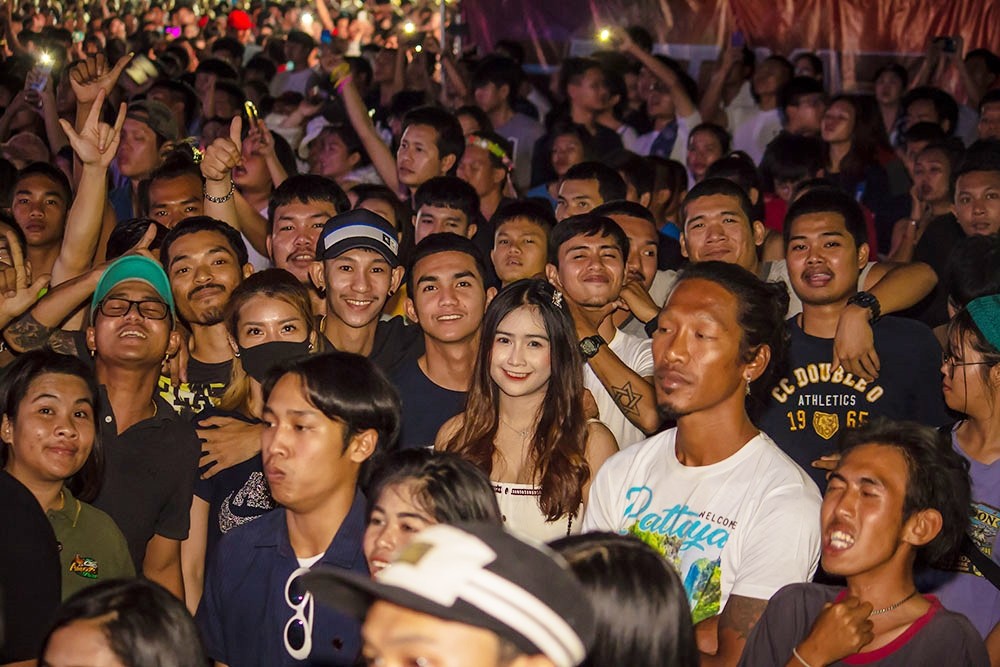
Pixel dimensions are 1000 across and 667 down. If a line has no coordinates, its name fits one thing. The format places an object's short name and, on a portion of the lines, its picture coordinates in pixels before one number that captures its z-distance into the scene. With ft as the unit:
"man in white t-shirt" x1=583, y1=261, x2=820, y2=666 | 11.88
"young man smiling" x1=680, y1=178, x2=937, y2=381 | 18.06
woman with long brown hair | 14.35
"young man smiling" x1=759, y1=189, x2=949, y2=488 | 16.33
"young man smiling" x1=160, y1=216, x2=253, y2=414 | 17.62
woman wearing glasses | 13.67
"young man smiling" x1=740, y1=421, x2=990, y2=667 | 10.96
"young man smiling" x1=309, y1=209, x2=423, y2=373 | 17.85
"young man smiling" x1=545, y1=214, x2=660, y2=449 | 16.01
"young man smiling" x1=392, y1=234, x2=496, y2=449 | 16.63
